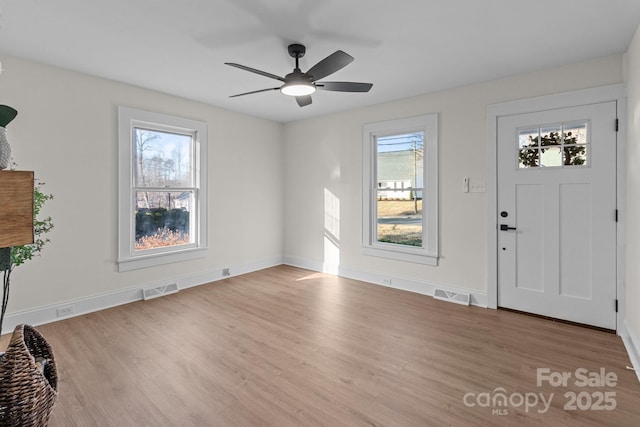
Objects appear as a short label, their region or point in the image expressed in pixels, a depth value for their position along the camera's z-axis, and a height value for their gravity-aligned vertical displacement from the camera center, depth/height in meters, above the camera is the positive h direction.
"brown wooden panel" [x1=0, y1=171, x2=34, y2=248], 0.92 +0.01
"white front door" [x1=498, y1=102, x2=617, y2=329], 3.11 -0.01
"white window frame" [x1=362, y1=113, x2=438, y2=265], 4.20 +0.29
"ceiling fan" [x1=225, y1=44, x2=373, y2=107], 2.49 +1.16
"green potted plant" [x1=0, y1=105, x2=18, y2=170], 1.07 +0.25
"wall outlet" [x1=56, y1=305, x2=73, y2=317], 3.40 -1.05
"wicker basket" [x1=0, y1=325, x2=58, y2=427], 1.07 -0.61
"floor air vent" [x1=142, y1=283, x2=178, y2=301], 4.06 -1.02
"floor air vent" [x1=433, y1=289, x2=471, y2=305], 3.91 -1.04
